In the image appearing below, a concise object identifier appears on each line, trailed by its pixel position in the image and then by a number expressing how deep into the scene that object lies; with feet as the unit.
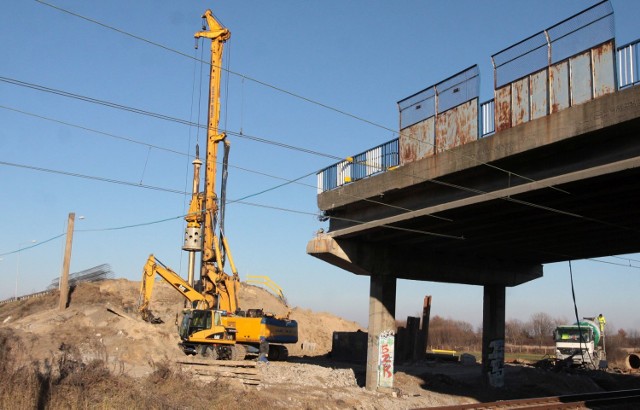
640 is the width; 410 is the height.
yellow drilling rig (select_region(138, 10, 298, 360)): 104.17
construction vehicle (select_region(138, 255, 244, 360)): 103.09
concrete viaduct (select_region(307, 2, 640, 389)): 52.54
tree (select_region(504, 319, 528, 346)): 317.01
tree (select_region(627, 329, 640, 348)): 263.08
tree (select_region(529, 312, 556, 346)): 338.13
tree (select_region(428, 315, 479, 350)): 310.24
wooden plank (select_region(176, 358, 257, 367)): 75.68
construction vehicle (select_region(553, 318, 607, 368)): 135.13
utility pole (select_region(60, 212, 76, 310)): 145.07
